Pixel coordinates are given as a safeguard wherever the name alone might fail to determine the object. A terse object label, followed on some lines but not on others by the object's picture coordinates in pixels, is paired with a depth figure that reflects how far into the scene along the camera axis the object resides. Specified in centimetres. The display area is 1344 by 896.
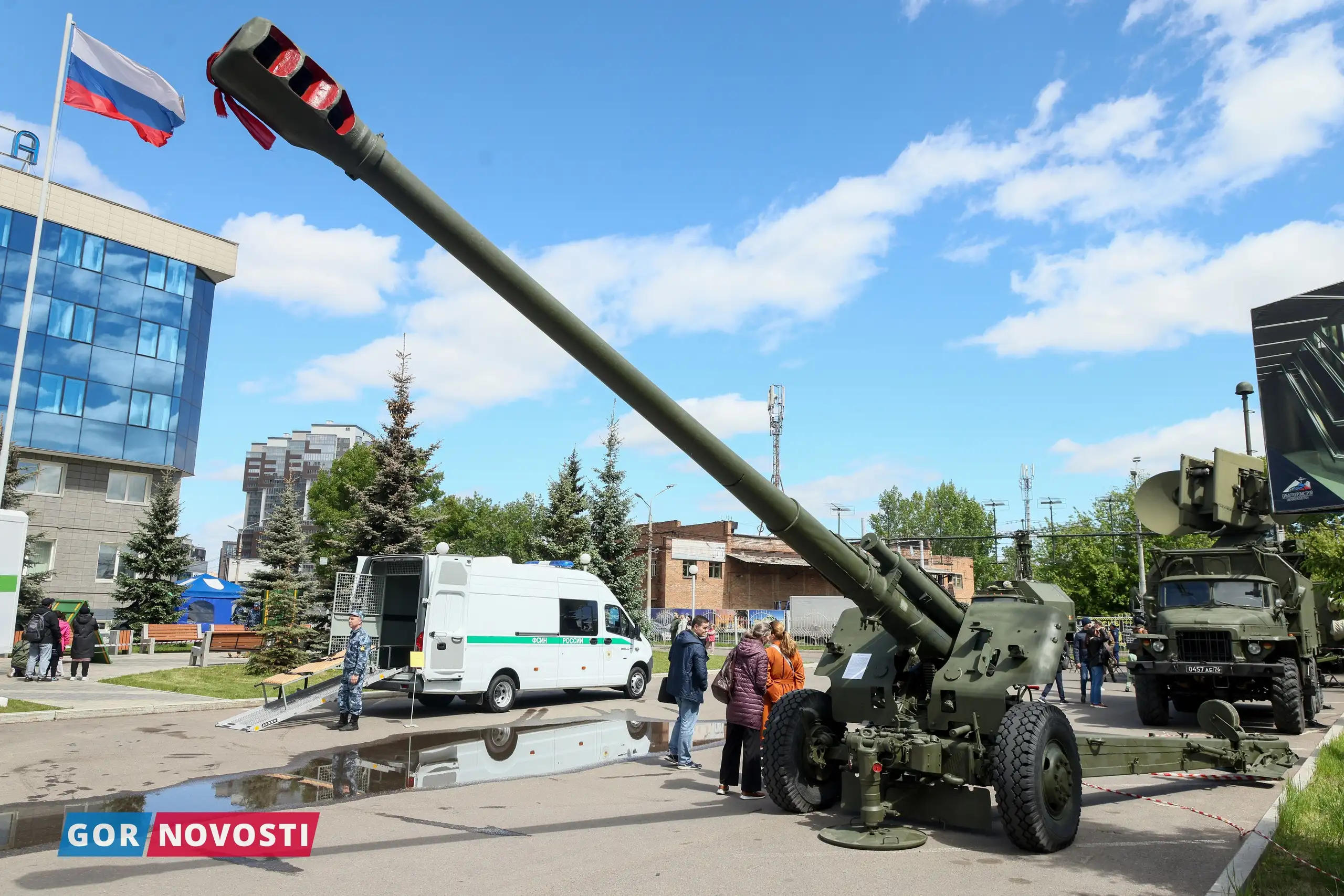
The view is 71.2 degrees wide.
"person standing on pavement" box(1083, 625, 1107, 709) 1706
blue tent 3612
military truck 1296
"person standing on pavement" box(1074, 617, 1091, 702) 1772
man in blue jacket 1012
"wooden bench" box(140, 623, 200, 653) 2881
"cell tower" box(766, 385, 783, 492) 5781
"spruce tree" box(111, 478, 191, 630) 3225
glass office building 3709
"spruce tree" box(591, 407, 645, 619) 3316
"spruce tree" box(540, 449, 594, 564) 3281
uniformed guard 1283
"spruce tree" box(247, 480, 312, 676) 1884
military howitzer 519
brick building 5166
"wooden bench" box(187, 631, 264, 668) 2878
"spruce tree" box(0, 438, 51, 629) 2412
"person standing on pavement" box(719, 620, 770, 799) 852
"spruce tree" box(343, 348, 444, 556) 2511
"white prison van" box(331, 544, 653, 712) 1423
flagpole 1548
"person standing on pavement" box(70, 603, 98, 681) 1781
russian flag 1616
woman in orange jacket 900
